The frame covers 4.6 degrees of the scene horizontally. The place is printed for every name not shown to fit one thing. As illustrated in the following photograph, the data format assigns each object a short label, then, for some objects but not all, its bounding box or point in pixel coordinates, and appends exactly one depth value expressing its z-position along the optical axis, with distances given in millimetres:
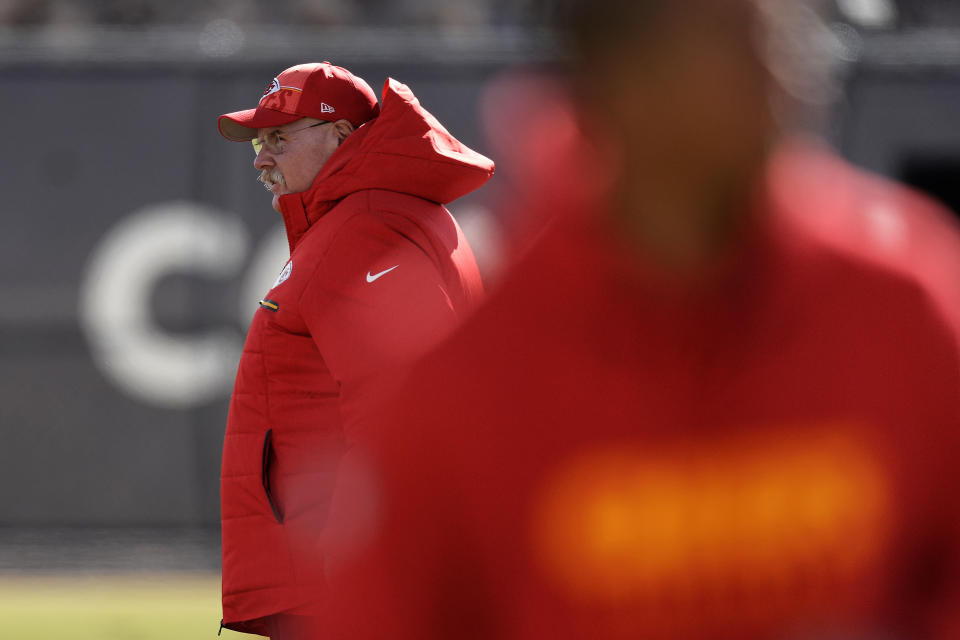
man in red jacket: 19098
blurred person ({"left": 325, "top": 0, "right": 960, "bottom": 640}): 11102
